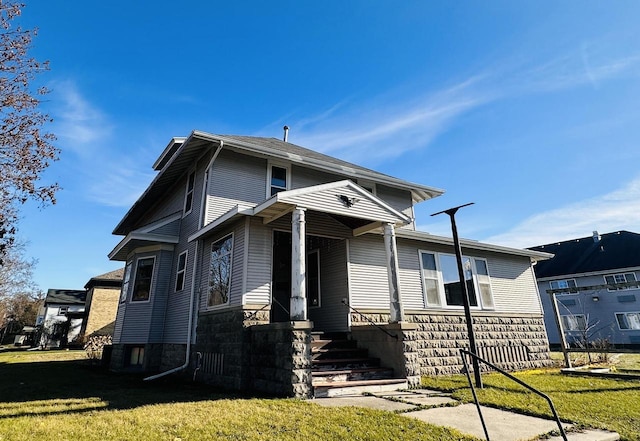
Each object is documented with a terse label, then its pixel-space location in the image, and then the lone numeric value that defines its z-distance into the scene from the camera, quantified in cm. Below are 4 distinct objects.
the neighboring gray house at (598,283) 2294
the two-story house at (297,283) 712
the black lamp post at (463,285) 718
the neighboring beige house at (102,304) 2373
